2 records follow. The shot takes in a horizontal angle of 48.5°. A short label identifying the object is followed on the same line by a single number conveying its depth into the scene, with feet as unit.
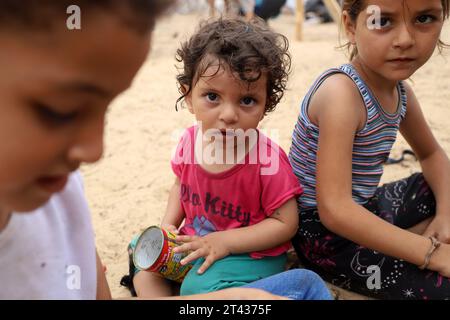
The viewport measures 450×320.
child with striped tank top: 4.69
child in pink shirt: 4.81
